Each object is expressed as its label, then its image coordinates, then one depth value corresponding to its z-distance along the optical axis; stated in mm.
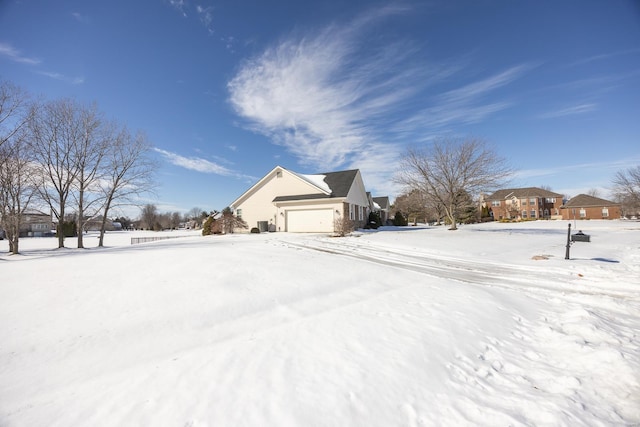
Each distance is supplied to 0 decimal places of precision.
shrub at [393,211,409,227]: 41094
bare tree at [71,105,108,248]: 19750
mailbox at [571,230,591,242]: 12118
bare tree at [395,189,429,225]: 45675
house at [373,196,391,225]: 44031
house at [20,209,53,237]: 51094
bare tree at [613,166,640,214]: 30312
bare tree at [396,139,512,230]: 22375
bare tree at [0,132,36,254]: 15883
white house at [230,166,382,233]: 24312
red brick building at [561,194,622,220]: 50969
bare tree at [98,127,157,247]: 21922
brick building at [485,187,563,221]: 57469
